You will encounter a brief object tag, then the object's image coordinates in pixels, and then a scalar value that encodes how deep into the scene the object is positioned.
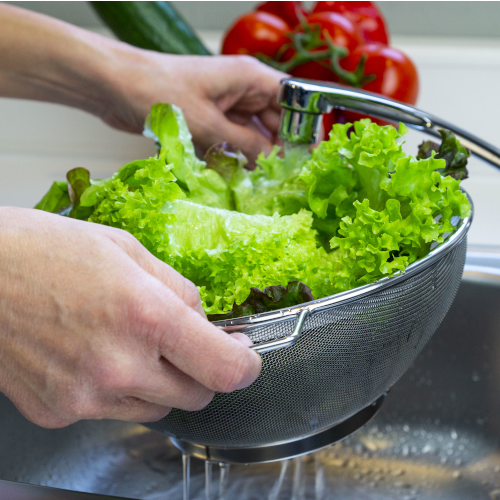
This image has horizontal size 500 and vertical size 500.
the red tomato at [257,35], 1.18
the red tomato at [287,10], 1.27
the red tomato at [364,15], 1.23
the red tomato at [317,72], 1.12
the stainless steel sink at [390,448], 0.78
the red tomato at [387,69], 1.12
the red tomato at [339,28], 1.14
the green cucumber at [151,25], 1.20
